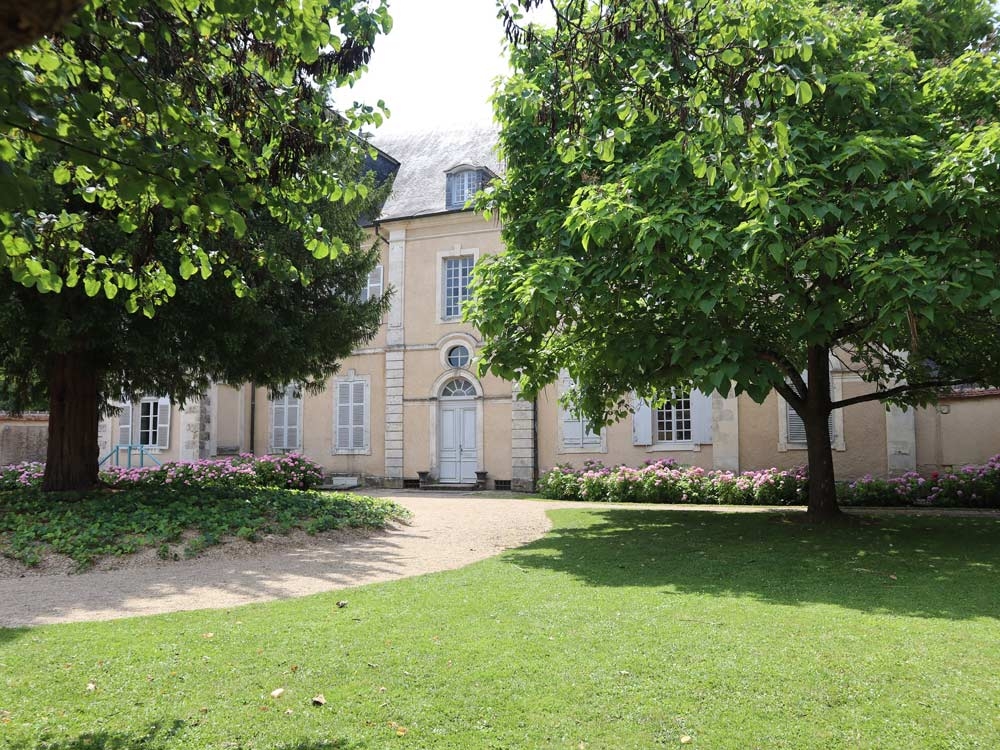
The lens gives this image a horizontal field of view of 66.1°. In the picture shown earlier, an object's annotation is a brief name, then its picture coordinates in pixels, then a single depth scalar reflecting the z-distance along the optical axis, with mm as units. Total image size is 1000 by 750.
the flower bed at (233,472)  15289
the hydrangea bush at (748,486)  13206
